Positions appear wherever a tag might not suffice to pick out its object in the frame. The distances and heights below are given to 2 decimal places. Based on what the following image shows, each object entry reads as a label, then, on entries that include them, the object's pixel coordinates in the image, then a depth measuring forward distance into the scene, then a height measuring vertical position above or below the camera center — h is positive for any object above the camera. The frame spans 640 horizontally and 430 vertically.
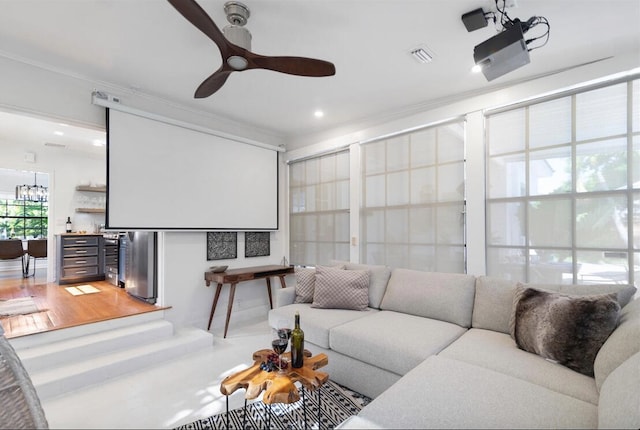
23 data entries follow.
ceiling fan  1.75 +0.99
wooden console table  3.29 -0.65
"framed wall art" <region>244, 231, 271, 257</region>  4.05 -0.33
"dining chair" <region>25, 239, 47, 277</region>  5.66 -0.50
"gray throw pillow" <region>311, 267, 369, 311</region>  2.69 -0.64
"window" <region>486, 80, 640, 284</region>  2.19 +0.25
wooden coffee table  1.43 -0.84
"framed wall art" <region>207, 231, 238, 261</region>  3.64 -0.31
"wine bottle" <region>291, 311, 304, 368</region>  1.71 -0.75
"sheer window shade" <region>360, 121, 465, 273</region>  2.97 +0.21
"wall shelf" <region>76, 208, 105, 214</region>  5.58 +0.22
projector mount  1.79 +1.25
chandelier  5.84 +0.58
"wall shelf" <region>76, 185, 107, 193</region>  5.52 +0.63
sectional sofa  1.16 -0.76
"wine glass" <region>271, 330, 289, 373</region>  1.73 -0.73
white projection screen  2.85 +0.48
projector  1.69 +0.99
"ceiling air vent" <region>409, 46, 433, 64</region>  2.24 +1.28
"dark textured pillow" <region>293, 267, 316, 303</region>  2.90 -0.64
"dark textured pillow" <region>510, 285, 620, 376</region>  1.49 -0.58
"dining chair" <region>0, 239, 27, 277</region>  5.46 -0.50
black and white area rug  1.74 -1.21
